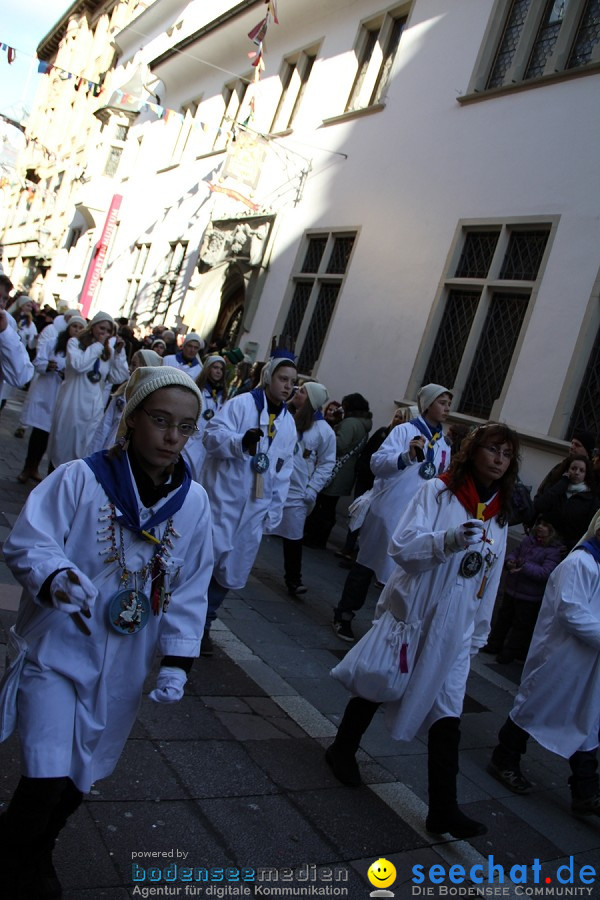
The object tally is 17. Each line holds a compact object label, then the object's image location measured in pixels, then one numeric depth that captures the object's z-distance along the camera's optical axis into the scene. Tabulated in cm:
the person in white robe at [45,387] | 995
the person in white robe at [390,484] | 646
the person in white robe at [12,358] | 673
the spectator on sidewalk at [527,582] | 736
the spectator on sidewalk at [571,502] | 732
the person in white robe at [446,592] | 376
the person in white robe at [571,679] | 447
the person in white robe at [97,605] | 248
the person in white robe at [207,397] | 809
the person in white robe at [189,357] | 990
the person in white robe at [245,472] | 570
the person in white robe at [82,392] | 937
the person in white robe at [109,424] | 844
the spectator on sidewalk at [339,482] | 1070
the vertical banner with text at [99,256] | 2970
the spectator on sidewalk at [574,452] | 777
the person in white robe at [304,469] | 779
